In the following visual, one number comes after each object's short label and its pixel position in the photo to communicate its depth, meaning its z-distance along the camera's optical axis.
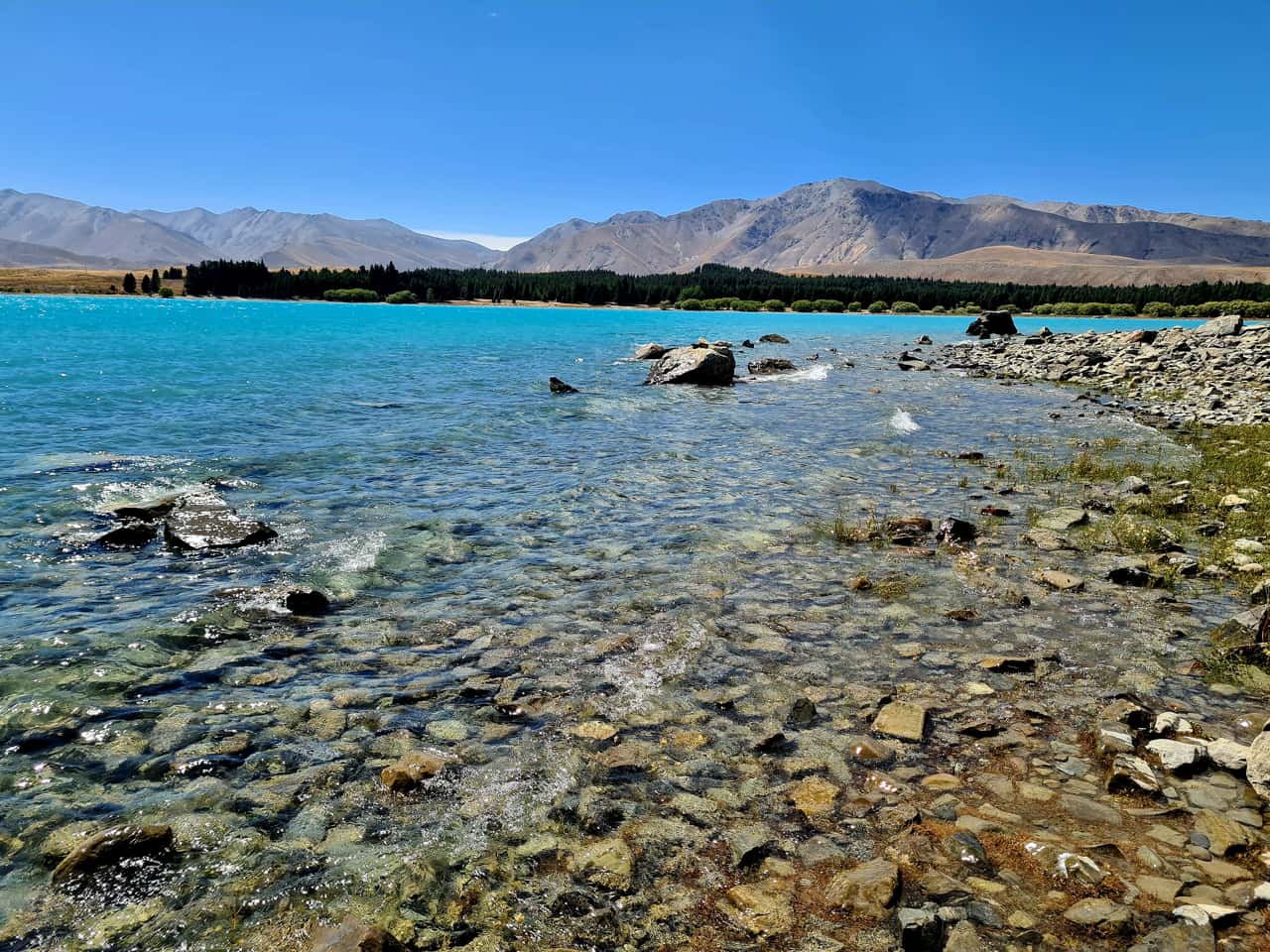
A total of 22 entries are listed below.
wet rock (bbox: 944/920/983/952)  4.23
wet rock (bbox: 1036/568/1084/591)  10.24
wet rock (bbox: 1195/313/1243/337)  45.71
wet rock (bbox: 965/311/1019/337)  91.62
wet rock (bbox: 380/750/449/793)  5.88
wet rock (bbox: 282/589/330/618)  9.46
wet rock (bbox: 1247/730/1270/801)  5.49
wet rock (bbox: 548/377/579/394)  35.00
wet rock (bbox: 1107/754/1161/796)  5.69
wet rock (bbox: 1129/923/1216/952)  4.12
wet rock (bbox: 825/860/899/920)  4.57
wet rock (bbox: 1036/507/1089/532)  13.21
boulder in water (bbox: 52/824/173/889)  4.82
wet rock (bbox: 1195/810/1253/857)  4.98
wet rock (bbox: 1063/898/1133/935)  4.32
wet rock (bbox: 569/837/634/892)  4.89
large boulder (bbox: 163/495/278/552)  11.82
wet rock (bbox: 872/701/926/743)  6.66
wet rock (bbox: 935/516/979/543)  12.54
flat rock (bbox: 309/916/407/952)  4.06
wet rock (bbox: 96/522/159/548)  11.80
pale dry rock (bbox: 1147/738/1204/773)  5.89
